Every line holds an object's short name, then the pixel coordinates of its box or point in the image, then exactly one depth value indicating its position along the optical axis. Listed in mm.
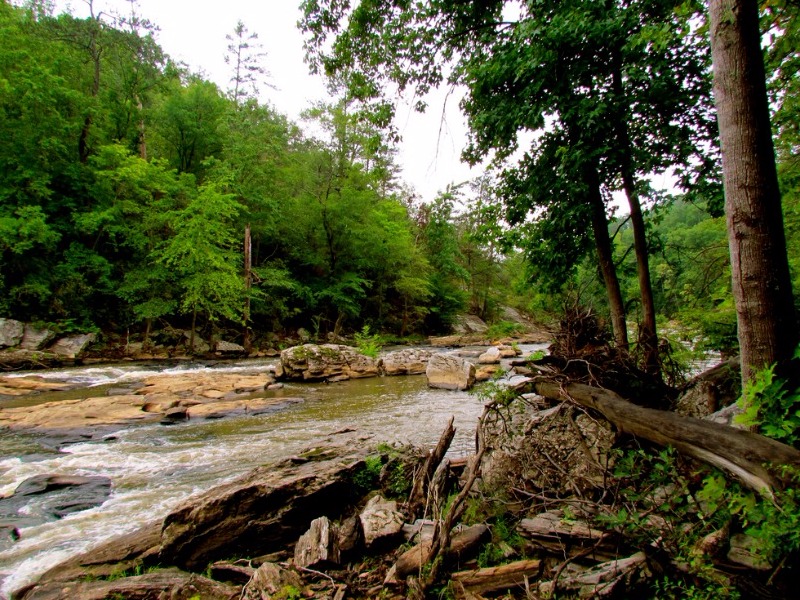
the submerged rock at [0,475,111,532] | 4461
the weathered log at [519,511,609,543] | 2527
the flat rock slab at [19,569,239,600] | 2784
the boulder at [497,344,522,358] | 20520
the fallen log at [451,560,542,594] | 2404
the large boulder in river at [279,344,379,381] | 14656
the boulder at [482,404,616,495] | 3389
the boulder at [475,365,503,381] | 13844
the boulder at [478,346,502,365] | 18672
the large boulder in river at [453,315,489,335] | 37625
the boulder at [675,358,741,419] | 4086
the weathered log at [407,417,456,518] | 3688
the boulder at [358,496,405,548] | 3160
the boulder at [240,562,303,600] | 2662
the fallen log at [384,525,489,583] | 2650
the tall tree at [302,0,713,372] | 5027
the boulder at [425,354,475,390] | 12641
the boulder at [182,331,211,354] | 20352
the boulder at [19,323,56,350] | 15555
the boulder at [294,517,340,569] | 3006
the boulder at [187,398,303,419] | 9367
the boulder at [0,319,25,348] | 15008
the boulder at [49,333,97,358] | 16328
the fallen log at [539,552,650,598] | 2074
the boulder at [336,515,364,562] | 3160
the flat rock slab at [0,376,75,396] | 10945
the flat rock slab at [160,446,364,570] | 3439
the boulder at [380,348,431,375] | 16109
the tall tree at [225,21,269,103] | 31609
